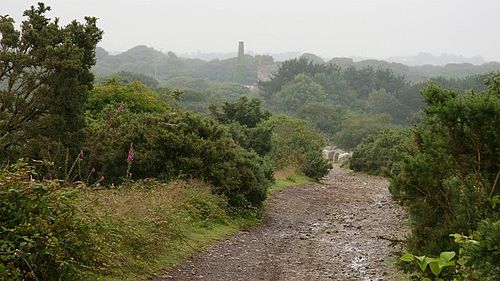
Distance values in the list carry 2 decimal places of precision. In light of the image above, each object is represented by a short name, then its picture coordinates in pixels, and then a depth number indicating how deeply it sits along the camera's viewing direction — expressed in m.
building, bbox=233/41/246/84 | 167.88
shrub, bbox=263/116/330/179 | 31.80
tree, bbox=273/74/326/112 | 89.96
